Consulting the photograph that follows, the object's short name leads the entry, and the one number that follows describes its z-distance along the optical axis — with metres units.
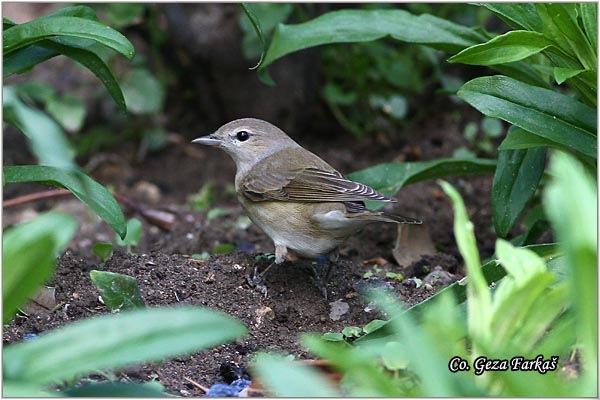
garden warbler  9.29
